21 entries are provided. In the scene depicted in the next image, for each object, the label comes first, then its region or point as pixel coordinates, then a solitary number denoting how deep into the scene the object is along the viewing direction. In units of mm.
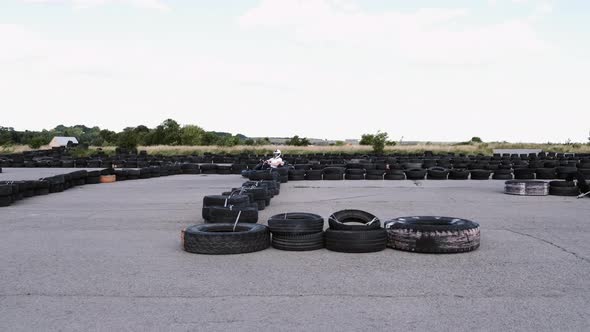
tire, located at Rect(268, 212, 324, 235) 7102
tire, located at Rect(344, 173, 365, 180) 20672
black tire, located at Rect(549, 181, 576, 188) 13886
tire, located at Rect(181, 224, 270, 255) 6824
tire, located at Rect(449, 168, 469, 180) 20391
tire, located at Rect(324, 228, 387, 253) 6879
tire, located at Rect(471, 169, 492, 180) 20328
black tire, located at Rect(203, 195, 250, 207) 9594
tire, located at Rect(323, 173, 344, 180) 20625
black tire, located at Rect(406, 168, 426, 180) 20484
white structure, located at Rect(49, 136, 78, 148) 87000
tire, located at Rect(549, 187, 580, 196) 13758
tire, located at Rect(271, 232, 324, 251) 7035
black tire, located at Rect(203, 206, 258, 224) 8633
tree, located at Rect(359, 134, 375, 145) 71200
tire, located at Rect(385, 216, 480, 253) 6805
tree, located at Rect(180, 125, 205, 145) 85812
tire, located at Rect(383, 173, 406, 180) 20470
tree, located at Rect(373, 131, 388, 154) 46906
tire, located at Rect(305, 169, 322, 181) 20516
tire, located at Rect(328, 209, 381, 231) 7242
